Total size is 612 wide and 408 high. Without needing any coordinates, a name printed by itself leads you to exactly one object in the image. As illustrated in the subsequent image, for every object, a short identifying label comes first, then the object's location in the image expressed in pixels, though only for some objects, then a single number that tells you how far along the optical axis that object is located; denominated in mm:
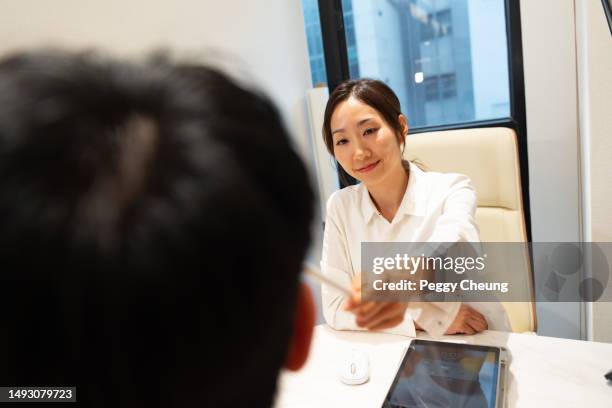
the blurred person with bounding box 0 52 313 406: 195
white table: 753
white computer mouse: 854
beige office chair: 1364
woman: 1163
